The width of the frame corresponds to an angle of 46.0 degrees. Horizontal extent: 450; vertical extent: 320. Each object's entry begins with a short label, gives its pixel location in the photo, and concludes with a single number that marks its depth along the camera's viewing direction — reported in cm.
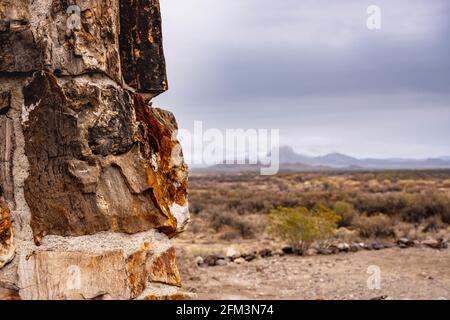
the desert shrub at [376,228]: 1683
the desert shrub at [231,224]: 1859
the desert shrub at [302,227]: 1438
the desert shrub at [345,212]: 2075
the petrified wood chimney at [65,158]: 187
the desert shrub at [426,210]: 2006
